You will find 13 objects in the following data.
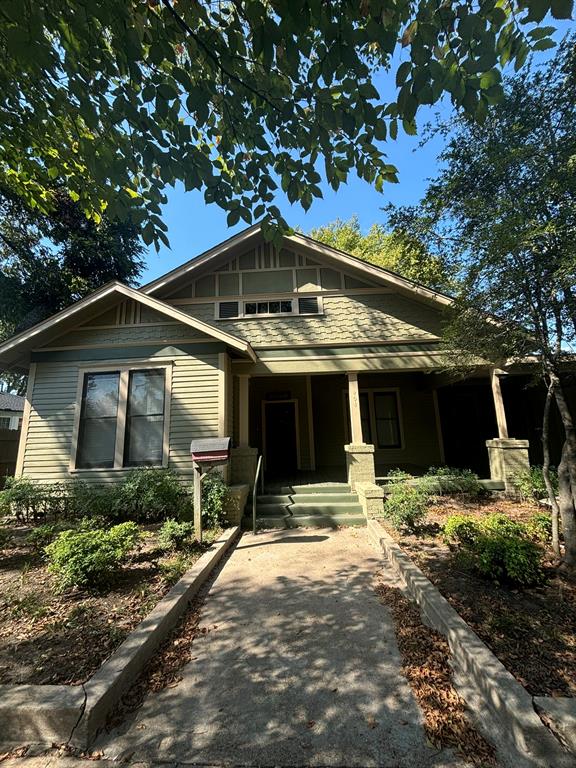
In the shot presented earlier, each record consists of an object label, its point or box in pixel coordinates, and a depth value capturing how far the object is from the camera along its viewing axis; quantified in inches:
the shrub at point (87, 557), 144.6
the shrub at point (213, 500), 248.1
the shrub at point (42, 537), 193.2
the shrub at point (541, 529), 192.5
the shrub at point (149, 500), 250.5
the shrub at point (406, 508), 223.9
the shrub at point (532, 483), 289.0
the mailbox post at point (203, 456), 211.5
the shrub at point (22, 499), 254.4
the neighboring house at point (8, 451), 388.5
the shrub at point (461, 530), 183.9
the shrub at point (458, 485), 306.0
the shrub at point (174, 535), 198.2
